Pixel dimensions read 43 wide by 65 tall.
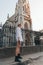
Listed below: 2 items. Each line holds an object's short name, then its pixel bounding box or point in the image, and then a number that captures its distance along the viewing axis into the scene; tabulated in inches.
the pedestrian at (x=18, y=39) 89.9
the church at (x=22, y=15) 1137.6
